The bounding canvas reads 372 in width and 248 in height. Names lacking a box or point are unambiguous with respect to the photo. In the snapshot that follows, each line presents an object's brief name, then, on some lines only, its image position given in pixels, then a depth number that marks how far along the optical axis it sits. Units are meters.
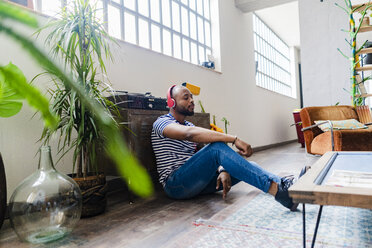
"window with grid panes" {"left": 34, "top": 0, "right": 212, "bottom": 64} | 2.91
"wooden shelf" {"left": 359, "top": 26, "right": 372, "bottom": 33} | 3.52
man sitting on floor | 1.72
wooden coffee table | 0.76
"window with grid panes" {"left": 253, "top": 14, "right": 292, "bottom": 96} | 6.81
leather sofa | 2.70
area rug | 1.29
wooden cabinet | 2.15
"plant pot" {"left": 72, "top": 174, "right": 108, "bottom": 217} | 1.77
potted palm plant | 1.66
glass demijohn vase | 1.29
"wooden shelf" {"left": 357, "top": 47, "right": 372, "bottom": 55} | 3.53
